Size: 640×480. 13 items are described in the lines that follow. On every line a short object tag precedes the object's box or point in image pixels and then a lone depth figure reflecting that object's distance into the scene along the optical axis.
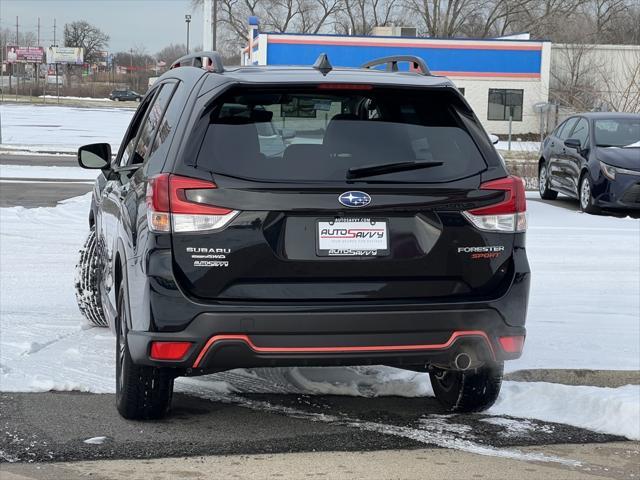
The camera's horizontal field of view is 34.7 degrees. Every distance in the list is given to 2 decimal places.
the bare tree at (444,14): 74.50
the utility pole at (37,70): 102.60
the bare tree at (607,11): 77.75
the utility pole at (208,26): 28.27
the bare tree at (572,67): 48.34
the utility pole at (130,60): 145.94
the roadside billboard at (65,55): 118.74
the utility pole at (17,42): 139.88
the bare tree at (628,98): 24.04
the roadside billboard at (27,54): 123.25
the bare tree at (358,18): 82.31
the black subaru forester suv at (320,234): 4.41
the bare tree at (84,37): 135.88
